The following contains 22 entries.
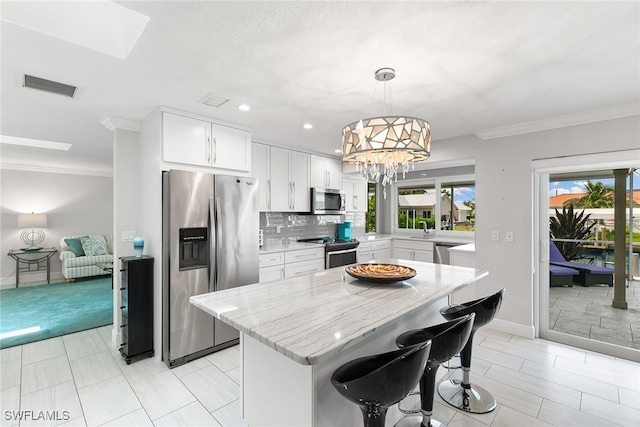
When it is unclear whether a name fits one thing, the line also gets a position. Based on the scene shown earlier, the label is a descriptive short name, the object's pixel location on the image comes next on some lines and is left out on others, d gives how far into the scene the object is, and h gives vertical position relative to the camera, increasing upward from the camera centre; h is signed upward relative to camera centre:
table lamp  5.68 -0.27
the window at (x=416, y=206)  5.86 +0.16
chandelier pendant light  1.81 +0.47
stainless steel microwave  4.68 +0.21
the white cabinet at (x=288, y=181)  4.16 +0.49
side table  5.62 -0.86
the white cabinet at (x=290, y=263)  3.58 -0.63
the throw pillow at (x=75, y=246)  5.96 -0.63
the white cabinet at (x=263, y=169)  3.93 +0.61
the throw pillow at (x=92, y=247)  6.04 -0.67
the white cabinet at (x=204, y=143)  2.79 +0.73
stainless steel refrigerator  2.71 -0.36
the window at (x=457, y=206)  5.31 +0.14
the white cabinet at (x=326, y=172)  4.74 +0.70
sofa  5.73 -0.84
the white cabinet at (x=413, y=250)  4.96 -0.63
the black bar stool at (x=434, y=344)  1.60 -0.72
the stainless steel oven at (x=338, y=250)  4.26 -0.55
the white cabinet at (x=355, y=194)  5.44 +0.39
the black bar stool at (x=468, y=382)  1.97 -1.27
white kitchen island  1.23 -0.49
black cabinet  2.77 -0.89
